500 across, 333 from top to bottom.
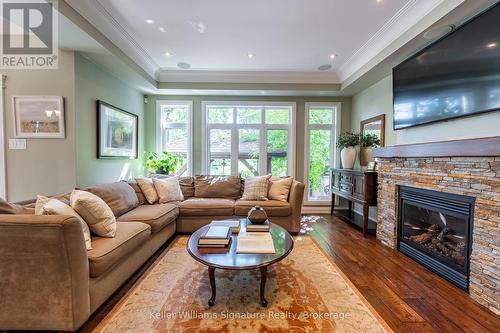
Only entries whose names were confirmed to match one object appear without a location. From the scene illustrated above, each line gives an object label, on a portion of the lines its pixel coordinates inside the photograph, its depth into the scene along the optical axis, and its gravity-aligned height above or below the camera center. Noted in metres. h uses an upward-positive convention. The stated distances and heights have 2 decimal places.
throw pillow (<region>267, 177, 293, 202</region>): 3.55 -0.45
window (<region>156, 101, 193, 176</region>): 4.86 +0.57
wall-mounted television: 1.83 +0.81
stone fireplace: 1.74 -0.21
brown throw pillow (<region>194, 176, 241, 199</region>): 3.82 -0.46
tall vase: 4.17 +0.06
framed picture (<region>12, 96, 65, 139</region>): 2.82 +0.51
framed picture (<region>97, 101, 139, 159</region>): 3.27 +0.42
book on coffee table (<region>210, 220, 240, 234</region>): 2.22 -0.65
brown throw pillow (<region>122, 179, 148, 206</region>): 3.34 -0.48
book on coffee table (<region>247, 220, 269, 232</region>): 2.20 -0.65
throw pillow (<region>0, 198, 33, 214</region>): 1.51 -0.34
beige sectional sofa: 1.36 -0.72
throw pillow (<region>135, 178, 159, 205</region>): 3.33 -0.44
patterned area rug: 1.55 -1.10
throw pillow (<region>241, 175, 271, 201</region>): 3.58 -0.45
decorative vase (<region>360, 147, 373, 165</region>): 4.03 +0.09
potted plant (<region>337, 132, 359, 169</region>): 4.13 +0.19
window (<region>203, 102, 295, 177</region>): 4.89 +0.45
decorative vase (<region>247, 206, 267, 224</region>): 2.34 -0.57
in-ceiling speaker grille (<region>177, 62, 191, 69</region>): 3.91 +1.61
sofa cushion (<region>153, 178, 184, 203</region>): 3.41 -0.46
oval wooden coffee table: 1.58 -0.70
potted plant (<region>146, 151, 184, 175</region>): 4.39 -0.07
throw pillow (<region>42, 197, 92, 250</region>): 1.57 -0.36
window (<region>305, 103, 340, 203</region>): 4.89 +0.23
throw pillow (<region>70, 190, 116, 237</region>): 1.86 -0.44
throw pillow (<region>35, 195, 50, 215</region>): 1.64 -0.33
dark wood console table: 3.36 -0.41
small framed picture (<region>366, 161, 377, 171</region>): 3.55 -0.08
